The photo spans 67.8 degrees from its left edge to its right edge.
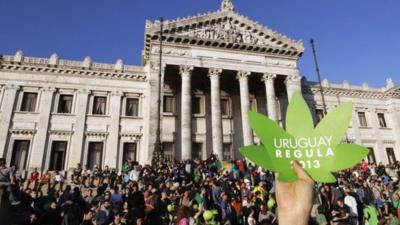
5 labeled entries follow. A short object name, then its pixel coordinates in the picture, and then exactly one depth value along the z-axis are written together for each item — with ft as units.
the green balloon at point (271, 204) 34.78
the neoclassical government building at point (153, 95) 75.20
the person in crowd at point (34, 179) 56.67
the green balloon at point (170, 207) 34.62
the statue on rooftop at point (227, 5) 90.59
